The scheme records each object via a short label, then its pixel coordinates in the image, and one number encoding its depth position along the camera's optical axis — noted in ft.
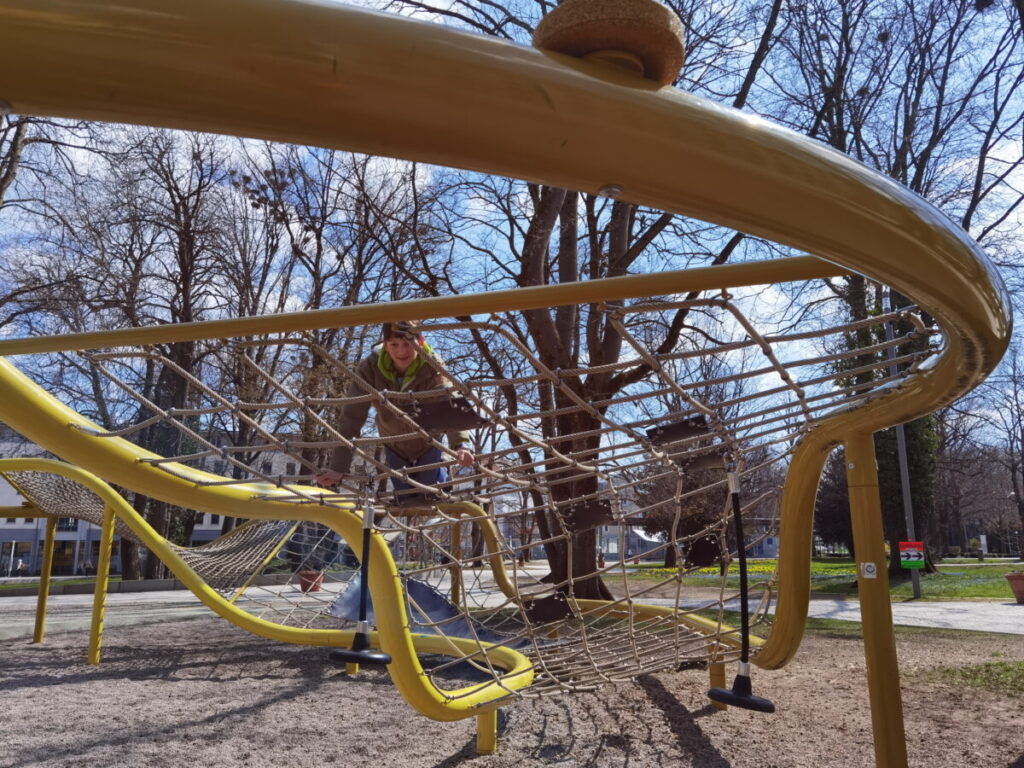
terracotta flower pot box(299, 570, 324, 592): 24.60
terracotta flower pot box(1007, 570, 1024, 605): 29.91
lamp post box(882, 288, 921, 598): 34.76
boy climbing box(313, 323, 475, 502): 9.41
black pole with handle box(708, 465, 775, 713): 5.48
